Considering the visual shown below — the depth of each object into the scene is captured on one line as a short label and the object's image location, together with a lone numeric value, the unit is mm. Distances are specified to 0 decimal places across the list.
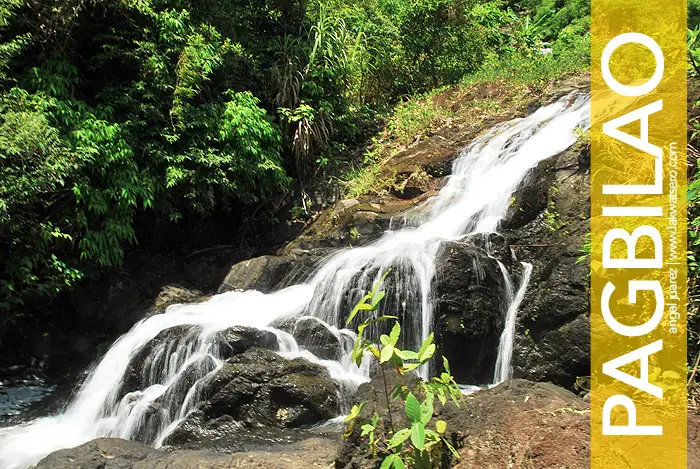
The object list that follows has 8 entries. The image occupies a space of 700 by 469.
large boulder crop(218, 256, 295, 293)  7293
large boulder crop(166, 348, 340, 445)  4766
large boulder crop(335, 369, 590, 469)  2773
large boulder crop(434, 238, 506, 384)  5621
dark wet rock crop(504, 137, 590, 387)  5176
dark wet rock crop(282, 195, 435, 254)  7961
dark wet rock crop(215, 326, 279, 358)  5418
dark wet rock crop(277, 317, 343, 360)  5629
